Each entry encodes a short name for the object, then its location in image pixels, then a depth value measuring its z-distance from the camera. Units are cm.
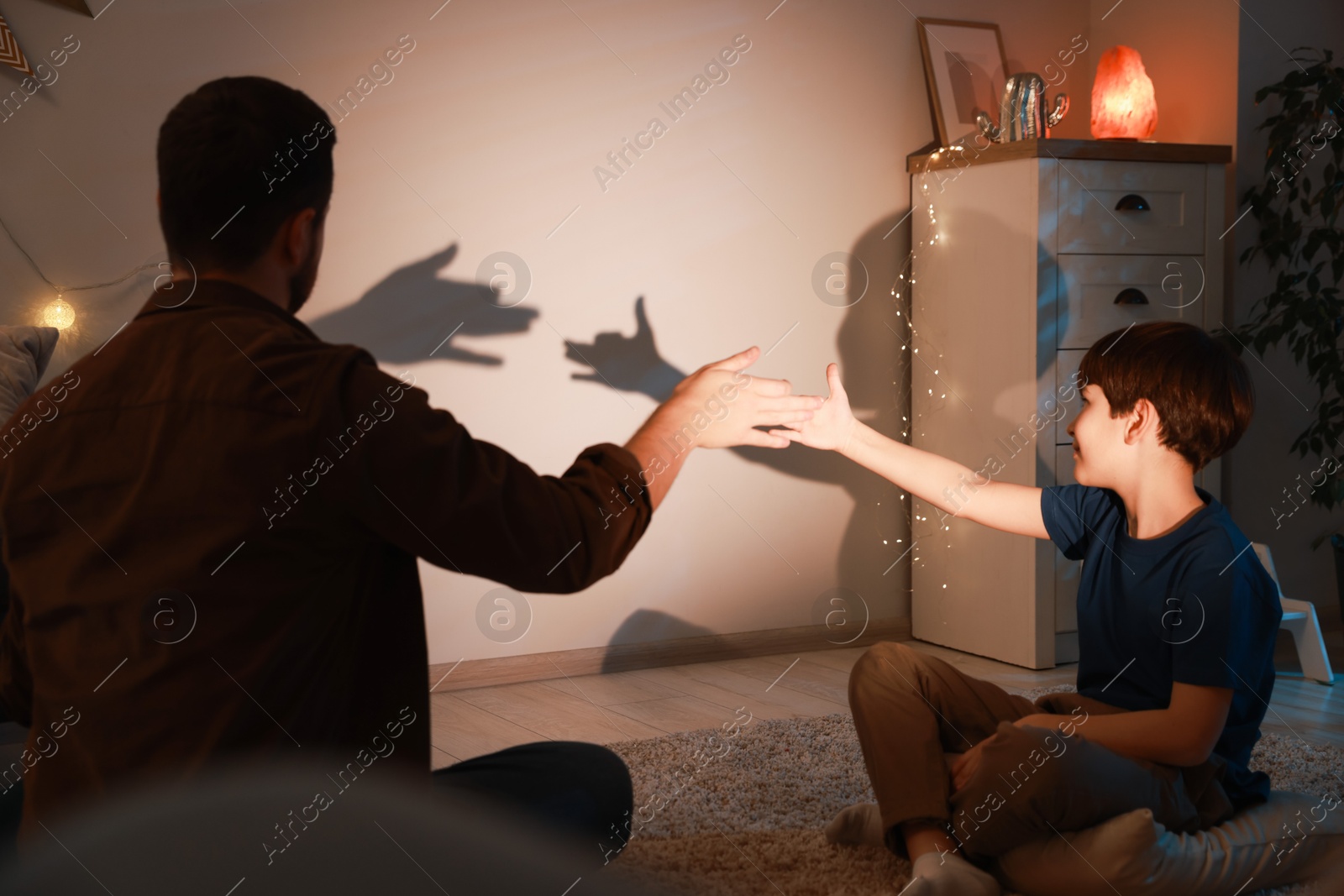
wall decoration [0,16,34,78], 224
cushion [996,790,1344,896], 139
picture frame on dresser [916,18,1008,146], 324
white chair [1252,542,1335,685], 277
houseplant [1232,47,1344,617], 301
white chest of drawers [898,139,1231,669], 283
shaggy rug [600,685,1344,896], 160
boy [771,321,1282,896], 141
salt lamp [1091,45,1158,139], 318
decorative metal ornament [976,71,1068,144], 304
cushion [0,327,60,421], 196
